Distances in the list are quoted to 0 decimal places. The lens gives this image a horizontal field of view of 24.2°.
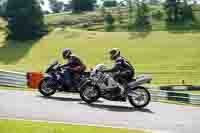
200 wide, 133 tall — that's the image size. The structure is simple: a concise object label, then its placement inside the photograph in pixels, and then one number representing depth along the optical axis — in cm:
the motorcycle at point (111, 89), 1585
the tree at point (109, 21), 11379
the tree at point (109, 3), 17050
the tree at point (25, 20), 10269
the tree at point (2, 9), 11581
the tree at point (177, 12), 11685
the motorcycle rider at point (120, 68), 1572
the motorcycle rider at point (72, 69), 1722
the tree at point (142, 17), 11212
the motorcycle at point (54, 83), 1736
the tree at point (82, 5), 15050
